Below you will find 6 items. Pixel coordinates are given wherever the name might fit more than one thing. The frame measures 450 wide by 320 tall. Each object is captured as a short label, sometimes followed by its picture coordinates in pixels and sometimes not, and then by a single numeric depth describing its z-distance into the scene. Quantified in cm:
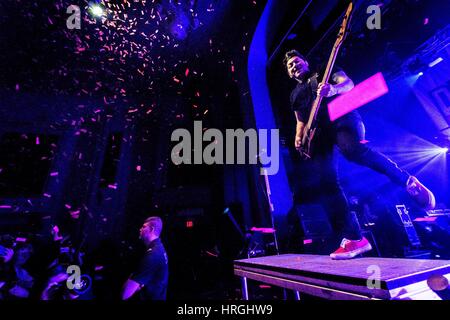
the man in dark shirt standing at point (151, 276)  276
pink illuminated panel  332
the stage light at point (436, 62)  556
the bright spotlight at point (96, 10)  545
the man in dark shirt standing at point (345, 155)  166
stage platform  91
